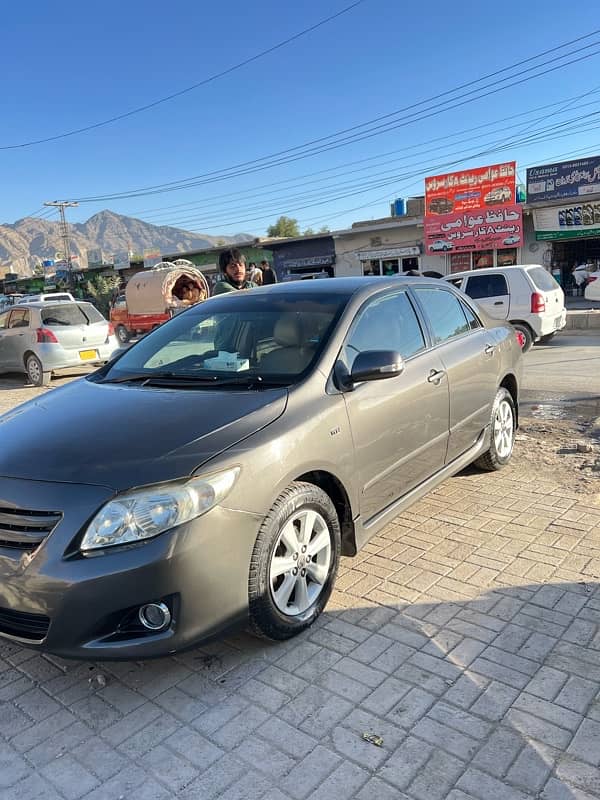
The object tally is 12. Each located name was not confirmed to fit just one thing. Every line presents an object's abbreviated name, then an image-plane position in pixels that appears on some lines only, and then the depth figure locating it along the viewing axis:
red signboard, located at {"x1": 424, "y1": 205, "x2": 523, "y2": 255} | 23.48
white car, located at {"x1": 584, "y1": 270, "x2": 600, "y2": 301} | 13.51
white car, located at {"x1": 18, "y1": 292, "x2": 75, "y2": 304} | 24.29
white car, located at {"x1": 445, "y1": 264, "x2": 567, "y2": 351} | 11.62
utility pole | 55.66
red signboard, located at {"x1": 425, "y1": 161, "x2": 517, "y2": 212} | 23.45
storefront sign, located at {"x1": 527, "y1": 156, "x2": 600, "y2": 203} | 22.39
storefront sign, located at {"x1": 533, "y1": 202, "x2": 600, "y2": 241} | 22.06
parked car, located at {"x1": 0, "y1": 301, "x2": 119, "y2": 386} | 11.32
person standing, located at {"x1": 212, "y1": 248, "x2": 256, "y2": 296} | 6.62
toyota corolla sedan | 2.35
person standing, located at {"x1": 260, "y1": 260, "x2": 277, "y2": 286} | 10.64
